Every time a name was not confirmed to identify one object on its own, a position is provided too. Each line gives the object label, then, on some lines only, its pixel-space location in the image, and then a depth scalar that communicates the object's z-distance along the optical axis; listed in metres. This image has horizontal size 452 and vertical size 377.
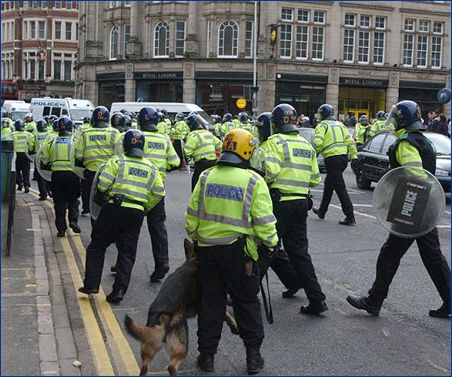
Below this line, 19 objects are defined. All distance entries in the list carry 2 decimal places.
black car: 15.78
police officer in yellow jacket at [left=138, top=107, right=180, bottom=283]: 8.37
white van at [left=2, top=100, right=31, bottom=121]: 36.50
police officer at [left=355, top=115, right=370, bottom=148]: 22.98
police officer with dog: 5.25
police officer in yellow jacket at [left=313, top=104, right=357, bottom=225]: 12.29
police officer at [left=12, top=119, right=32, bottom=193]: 17.47
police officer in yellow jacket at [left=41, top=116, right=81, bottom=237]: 11.02
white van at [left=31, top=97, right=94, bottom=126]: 35.44
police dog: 5.06
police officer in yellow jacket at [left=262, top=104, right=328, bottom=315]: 6.82
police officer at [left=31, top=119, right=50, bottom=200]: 15.87
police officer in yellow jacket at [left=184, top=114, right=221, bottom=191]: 12.38
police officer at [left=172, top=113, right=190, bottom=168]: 22.66
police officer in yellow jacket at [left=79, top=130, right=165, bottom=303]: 7.22
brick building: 25.94
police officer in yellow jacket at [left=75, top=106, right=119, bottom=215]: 10.43
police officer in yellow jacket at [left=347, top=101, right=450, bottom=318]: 6.66
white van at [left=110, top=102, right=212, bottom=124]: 34.05
